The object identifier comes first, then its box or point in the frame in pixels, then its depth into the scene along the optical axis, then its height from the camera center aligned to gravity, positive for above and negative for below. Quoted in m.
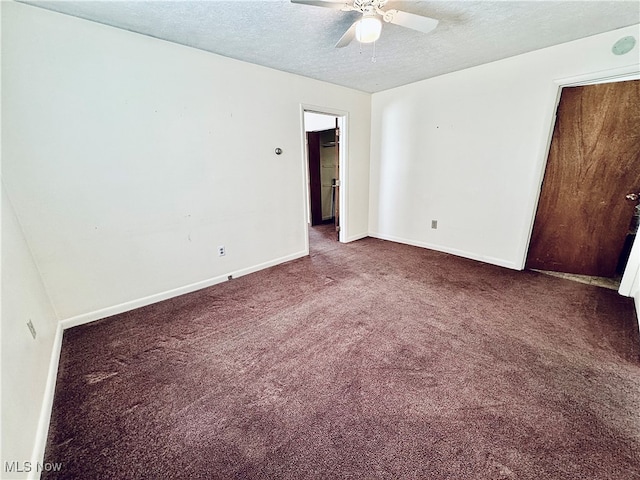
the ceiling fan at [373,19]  1.65 +0.86
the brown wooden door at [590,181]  2.50 -0.30
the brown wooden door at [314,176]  5.28 -0.32
